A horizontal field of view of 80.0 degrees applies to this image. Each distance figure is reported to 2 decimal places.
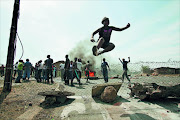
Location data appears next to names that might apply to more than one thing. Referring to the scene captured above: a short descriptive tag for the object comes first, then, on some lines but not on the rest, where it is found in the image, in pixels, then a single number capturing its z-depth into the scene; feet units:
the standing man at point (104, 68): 27.27
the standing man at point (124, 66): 26.68
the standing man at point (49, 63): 25.73
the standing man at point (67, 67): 24.88
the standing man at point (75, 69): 25.46
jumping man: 12.92
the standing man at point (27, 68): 29.64
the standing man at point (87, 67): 31.35
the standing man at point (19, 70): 26.09
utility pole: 18.15
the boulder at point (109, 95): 14.48
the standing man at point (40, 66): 29.07
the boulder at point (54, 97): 14.33
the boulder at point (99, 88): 16.20
